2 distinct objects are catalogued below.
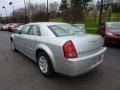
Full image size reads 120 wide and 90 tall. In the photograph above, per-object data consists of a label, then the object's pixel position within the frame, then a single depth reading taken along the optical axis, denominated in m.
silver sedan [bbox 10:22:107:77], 1.92
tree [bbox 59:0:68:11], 35.28
